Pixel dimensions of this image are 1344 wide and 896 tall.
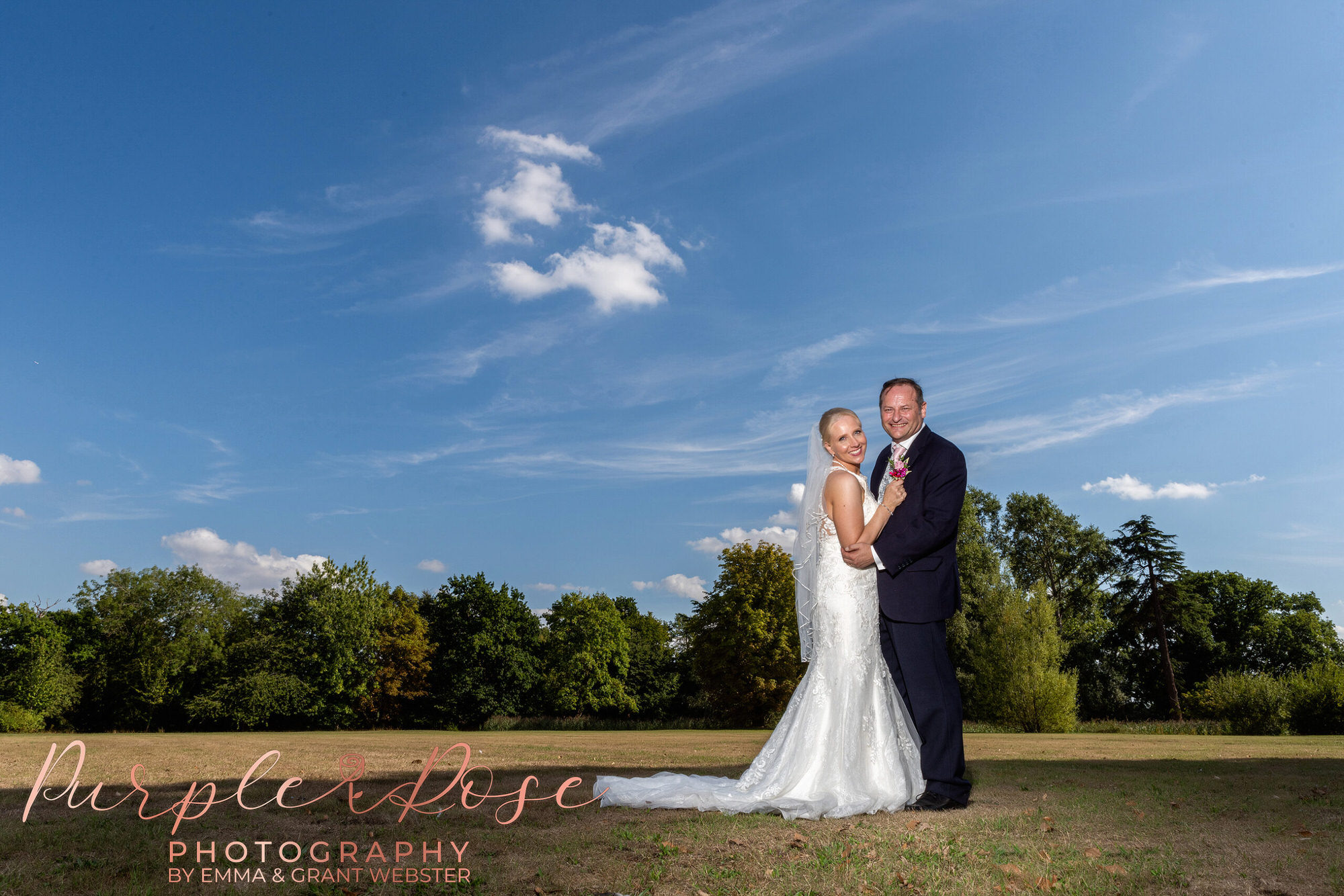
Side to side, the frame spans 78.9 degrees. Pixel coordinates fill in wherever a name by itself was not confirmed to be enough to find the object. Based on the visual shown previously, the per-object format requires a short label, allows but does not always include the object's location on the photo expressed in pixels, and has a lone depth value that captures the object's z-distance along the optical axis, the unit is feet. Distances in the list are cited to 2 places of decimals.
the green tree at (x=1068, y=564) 163.32
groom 20.66
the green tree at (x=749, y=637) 128.67
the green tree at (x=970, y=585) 142.00
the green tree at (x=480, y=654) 168.76
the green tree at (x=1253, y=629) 165.48
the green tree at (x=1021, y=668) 112.37
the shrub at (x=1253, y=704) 92.53
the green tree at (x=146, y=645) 155.63
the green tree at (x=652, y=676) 180.04
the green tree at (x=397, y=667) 167.63
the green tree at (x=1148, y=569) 154.20
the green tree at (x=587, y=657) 168.45
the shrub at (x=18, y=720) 136.05
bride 20.77
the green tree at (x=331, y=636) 160.45
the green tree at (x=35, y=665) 146.51
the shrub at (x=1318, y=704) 90.63
